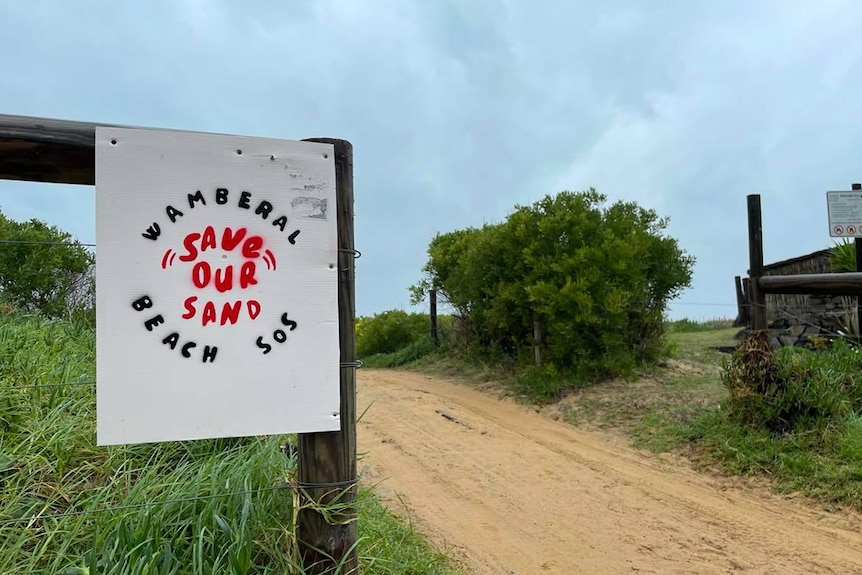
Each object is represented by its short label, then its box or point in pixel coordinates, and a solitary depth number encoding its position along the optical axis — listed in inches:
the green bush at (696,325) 721.6
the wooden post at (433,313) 572.7
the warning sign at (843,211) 291.3
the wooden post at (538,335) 384.8
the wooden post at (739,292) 465.2
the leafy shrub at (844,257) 330.2
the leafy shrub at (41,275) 239.9
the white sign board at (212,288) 82.1
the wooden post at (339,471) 91.8
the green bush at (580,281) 350.0
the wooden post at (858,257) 288.4
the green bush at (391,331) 661.9
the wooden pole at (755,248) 251.9
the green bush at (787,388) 227.8
